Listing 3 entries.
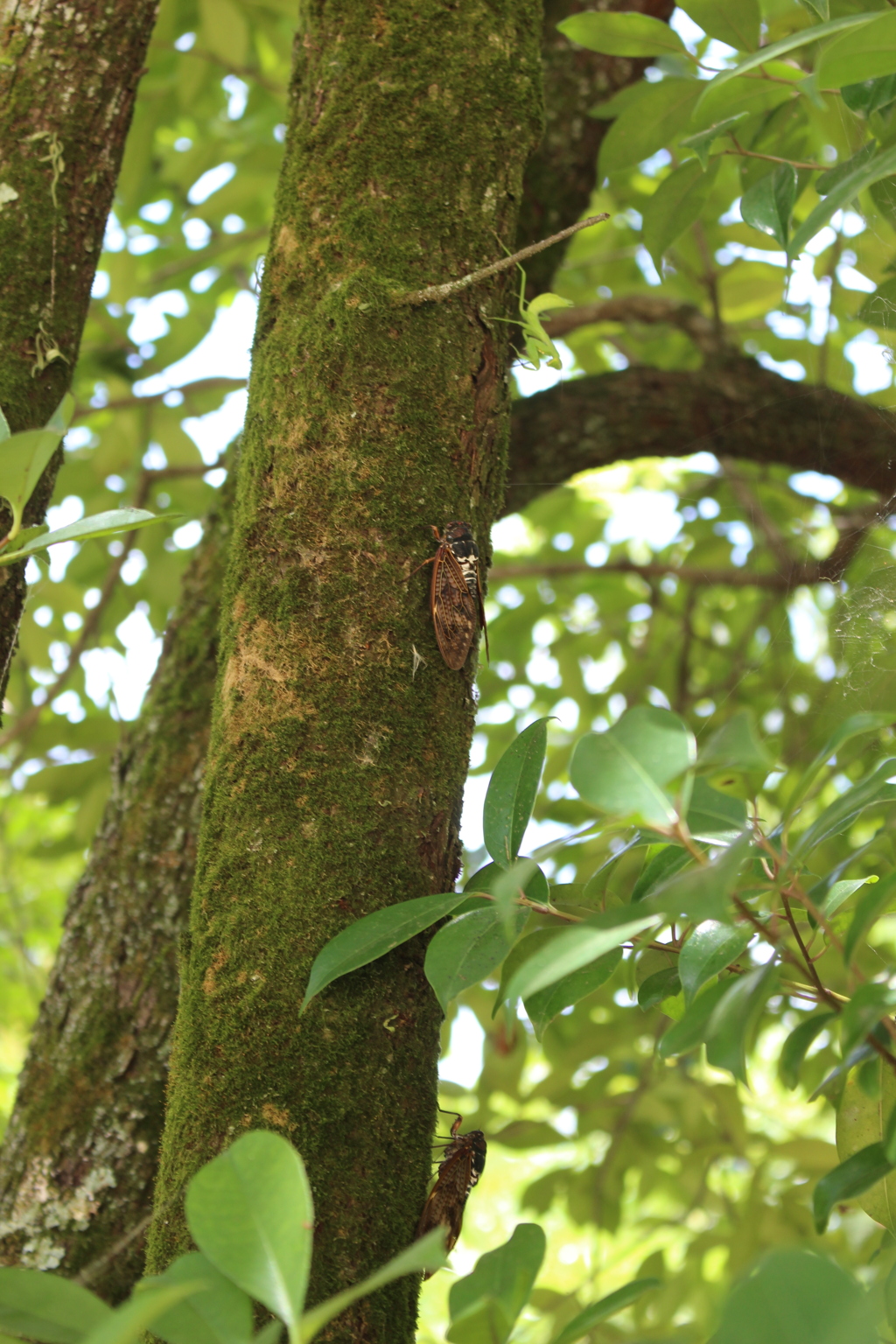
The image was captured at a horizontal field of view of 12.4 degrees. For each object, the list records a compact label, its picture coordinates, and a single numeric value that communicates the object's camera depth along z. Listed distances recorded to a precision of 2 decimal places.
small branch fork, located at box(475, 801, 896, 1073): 1.40
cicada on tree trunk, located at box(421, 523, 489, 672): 1.50
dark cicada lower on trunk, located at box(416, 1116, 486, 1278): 1.48
